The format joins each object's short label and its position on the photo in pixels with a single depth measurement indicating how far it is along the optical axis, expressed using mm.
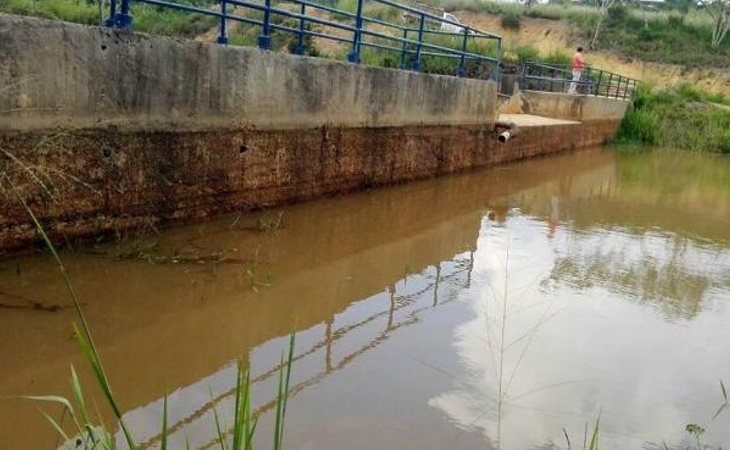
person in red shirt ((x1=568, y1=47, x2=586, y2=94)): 19745
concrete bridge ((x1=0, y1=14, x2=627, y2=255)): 4652
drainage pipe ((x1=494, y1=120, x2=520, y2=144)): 12272
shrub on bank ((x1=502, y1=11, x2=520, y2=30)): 41812
